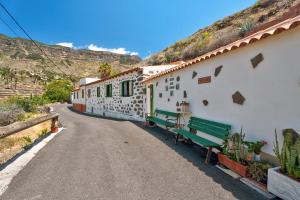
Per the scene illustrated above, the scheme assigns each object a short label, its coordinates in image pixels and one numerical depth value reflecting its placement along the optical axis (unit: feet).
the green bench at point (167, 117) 18.60
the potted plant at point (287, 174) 6.81
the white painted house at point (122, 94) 29.15
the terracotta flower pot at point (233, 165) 8.97
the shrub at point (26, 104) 47.90
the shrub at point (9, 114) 30.32
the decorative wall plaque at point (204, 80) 14.04
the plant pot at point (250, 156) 9.25
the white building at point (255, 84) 8.37
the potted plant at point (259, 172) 8.37
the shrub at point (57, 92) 102.69
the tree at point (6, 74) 120.65
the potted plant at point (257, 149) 9.30
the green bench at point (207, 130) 11.35
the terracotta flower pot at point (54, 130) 21.00
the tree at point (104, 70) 69.21
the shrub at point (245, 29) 30.93
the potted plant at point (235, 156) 9.21
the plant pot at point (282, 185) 6.70
